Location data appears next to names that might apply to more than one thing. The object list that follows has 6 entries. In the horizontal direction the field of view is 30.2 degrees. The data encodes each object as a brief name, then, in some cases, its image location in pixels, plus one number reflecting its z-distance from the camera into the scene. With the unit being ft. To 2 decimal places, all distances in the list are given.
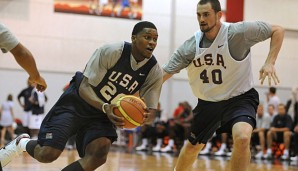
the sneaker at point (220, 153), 52.16
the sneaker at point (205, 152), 53.83
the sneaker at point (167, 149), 55.38
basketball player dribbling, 17.11
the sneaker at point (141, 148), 57.66
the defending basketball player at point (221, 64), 19.31
